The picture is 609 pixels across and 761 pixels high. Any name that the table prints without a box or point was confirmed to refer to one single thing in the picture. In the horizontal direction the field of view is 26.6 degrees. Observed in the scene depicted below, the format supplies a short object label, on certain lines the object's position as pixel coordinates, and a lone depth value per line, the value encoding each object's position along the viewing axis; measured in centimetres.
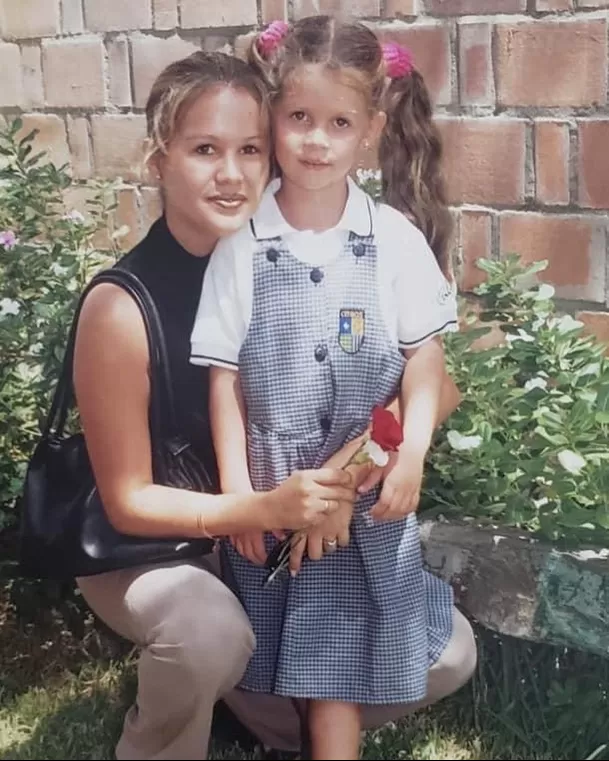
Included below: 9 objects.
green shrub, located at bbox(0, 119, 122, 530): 265
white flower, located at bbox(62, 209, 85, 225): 281
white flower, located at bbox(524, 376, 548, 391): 232
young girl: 184
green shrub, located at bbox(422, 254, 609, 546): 221
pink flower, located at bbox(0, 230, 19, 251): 275
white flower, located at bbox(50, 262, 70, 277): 270
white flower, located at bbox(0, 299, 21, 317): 268
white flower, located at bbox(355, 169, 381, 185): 251
